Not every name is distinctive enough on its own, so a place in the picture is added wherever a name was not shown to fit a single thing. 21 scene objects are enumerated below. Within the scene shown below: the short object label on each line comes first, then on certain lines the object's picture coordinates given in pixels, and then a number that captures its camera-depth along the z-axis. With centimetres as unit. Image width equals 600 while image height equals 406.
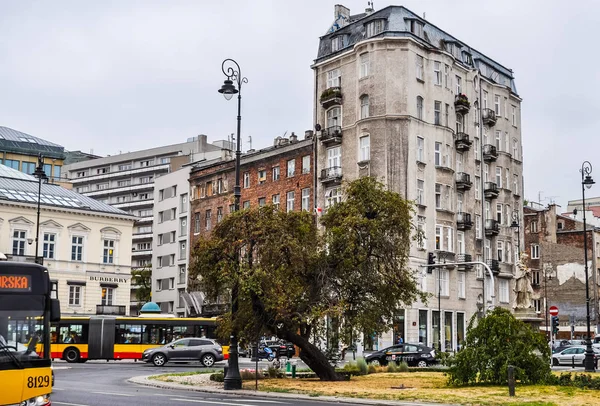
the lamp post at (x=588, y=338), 3516
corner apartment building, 5638
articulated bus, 4691
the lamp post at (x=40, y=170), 4612
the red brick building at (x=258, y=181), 6338
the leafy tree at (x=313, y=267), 2691
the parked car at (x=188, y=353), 4316
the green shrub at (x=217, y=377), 2940
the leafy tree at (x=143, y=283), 8710
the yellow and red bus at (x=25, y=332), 1126
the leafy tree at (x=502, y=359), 2606
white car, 4519
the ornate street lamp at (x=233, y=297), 2616
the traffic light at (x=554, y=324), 4621
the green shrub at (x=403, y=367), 3566
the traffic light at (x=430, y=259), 4631
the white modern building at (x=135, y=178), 10856
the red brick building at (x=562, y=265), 8406
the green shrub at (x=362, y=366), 3428
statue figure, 5569
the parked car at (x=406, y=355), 4328
